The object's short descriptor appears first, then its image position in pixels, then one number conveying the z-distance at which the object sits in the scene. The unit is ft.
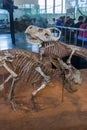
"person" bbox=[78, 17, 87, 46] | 7.98
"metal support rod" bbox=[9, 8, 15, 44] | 11.62
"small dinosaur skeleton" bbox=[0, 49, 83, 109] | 2.87
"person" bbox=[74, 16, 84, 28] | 9.42
